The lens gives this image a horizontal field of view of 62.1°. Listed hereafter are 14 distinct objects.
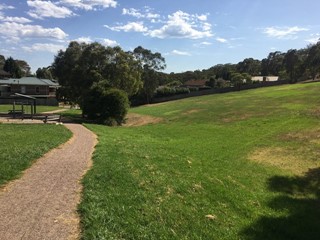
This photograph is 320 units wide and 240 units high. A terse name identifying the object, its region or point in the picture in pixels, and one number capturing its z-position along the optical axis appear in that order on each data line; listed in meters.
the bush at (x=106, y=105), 29.76
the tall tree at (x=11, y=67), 99.25
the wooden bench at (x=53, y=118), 25.64
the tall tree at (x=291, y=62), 79.59
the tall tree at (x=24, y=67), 121.86
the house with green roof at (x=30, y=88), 63.90
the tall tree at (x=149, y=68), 71.34
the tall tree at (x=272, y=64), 102.60
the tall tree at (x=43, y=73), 107.03
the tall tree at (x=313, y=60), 72.62
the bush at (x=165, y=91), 72.05
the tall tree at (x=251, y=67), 111.97
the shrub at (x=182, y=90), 71.26
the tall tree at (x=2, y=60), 109.73
